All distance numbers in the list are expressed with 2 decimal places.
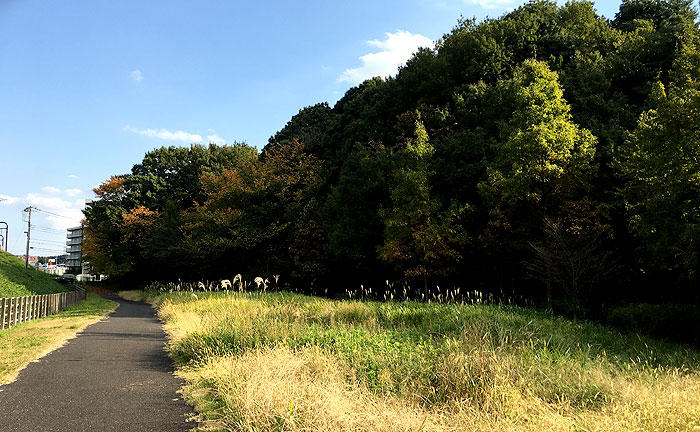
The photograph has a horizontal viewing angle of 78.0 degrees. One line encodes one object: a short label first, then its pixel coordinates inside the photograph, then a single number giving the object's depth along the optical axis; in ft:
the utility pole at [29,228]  206.48
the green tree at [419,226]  79.71
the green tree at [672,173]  48.78
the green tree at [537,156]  65.72
